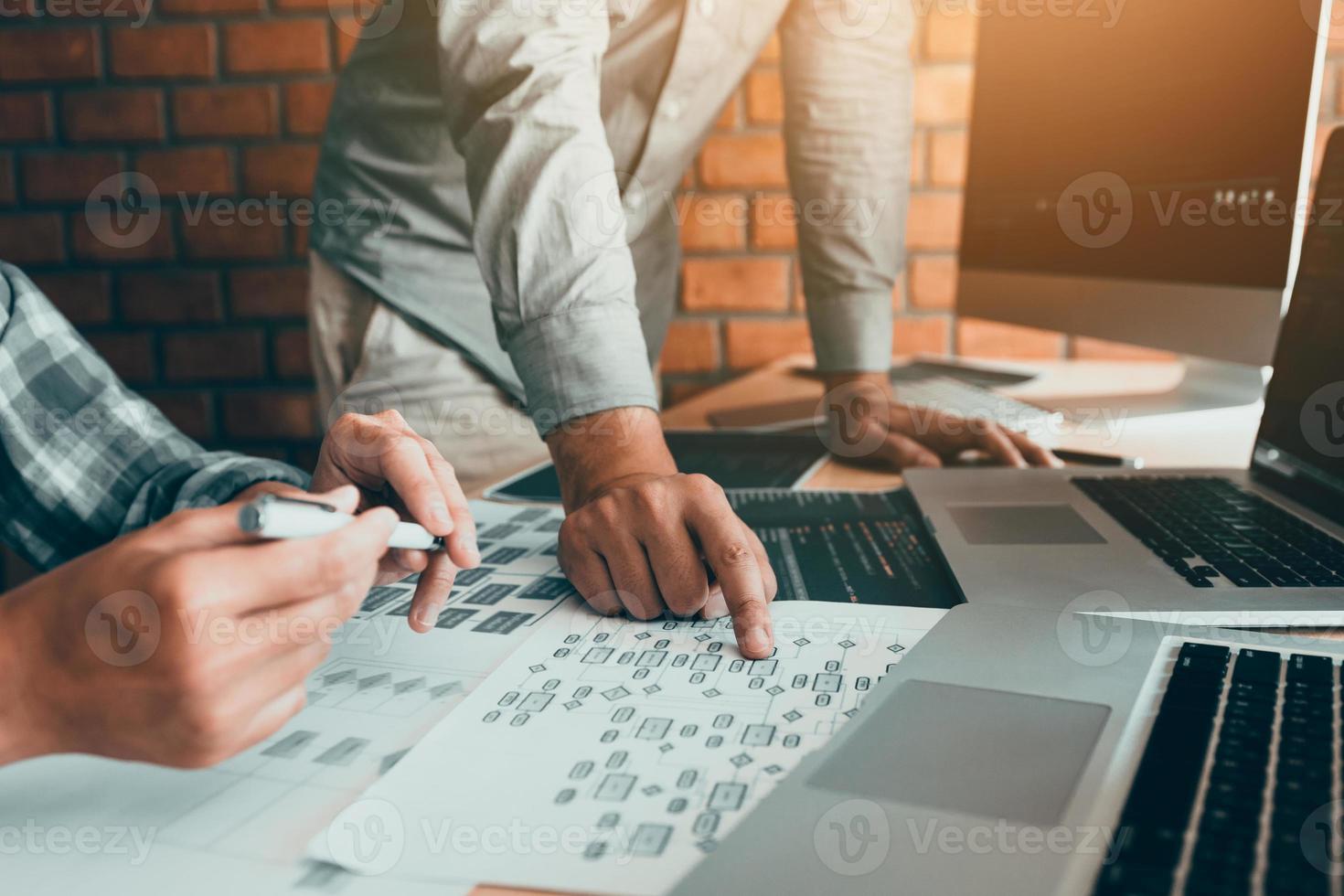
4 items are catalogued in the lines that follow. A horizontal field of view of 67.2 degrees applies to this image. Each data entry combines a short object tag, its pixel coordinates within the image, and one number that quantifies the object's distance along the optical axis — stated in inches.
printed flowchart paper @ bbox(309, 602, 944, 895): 14.0
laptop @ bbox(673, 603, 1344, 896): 12.4
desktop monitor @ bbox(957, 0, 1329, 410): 36.4
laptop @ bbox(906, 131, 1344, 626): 22.7
